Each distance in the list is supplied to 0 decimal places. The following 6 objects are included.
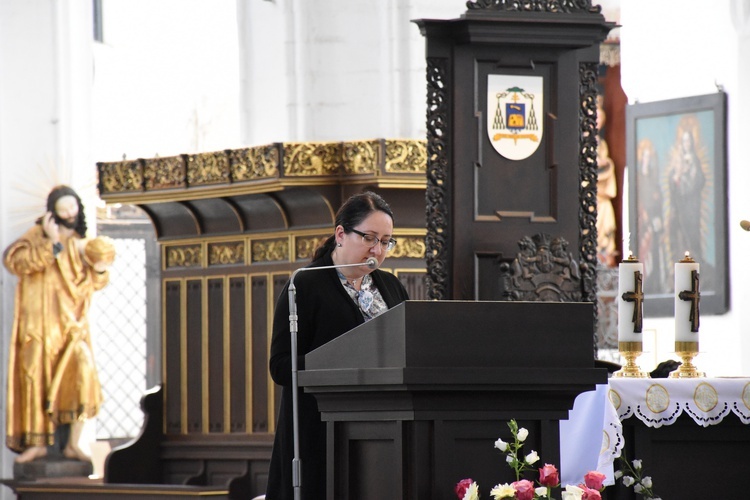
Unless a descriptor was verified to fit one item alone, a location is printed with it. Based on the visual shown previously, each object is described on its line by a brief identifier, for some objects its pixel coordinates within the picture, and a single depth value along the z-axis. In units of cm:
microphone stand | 821
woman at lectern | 871
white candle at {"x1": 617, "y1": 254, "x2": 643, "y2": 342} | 1162
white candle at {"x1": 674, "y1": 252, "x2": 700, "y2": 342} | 1164
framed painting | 2134
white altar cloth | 1125
